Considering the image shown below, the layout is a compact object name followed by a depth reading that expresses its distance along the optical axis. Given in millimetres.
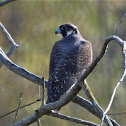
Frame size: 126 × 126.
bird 9109
